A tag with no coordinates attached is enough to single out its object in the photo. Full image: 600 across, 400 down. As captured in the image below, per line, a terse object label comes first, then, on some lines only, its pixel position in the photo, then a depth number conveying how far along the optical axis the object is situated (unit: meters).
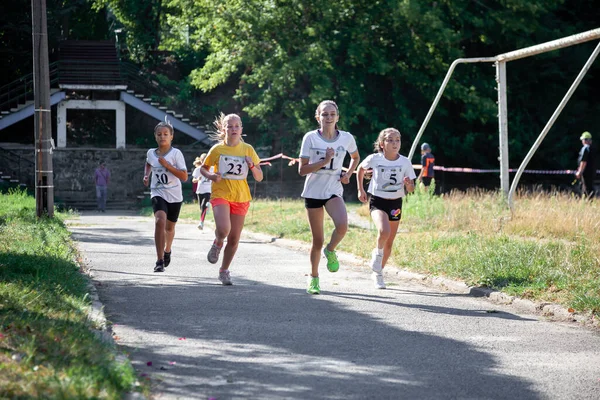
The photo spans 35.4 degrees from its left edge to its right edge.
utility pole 17.70
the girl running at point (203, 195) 20.69
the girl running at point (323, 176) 10.17
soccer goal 15.67
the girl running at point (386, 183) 10.99
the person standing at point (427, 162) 26.66
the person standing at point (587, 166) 23.97
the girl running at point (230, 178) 10.59
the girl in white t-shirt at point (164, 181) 11.55
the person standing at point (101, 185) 38.62
